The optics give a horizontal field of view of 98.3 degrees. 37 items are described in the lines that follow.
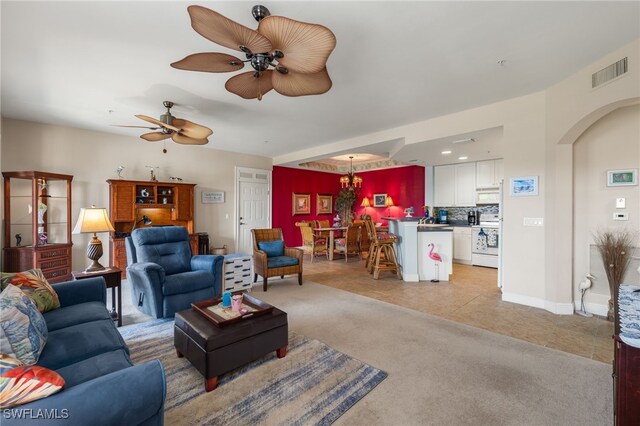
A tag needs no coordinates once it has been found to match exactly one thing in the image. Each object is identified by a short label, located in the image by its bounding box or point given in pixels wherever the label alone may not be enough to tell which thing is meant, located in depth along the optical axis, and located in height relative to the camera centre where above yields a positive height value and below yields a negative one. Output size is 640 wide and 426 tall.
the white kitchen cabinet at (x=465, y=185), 6.38 +0.60
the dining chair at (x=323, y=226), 7.09 -0.43
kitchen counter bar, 4.78 -0.71
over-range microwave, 6.07 +0.31
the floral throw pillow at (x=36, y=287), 1.97 -0.57
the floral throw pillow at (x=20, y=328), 1.26 -0.58
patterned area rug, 1.67 -1.23
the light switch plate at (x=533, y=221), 3.41 -0.14
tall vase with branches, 2.92 -0.48
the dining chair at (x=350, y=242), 6.55 -0.76
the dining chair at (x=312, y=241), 6.67 -0.76
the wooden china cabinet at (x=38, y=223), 4.05 -0.19
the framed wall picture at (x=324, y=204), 8.84 +0.21
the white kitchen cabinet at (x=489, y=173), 5.95 +0.81
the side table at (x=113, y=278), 2.90 -0.72
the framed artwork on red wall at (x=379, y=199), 8.32 +0.34
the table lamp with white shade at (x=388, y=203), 8.08 +0.21
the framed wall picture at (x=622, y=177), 3.00 +0.36
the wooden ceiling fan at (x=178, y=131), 3.28 +0.99
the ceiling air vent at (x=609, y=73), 2.49 +1.29
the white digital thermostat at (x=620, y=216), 3.06 -0.07
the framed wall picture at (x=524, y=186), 3.45 +0.30
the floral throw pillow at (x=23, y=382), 0.90 -0.59
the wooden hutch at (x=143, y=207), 4.91 +0.08
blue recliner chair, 2.95 -0.72
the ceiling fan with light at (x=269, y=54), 1.54 +1.03
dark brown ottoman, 1.90 -0.97
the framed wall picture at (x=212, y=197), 6.33 +0.32
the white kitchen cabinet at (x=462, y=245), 6.21 -0.79
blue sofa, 0.93 -0.77
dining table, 6.77 -0.73
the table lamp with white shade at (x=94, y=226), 3.01 -0.17
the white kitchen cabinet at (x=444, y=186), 6.76 +0.61
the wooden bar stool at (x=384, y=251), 4.93 -0.74
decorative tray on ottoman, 2.11 -0.83
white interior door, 6.91 +0.21
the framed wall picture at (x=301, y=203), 8.23 +0.22
